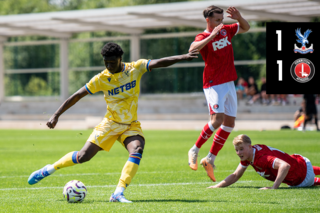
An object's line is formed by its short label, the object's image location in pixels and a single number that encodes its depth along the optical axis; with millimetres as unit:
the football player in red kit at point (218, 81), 14570
